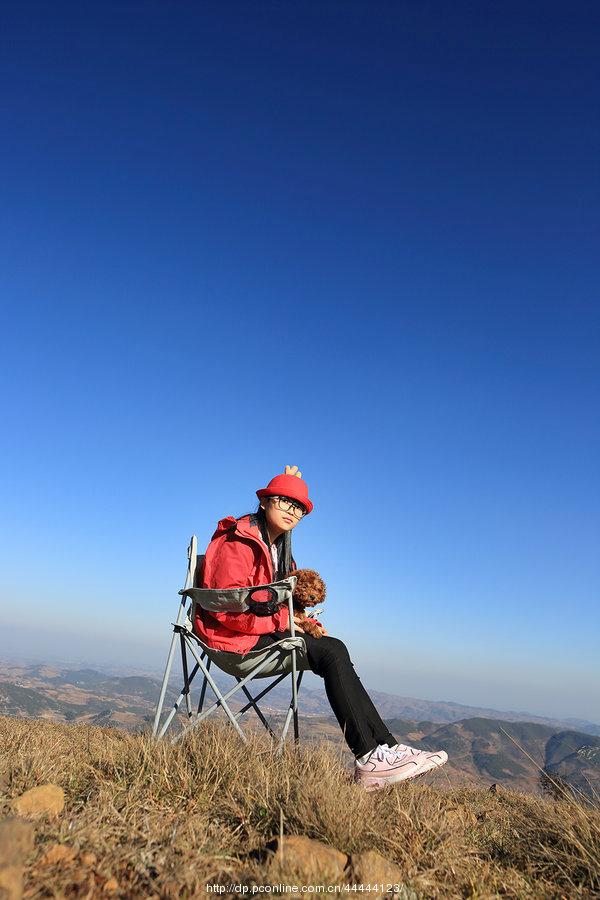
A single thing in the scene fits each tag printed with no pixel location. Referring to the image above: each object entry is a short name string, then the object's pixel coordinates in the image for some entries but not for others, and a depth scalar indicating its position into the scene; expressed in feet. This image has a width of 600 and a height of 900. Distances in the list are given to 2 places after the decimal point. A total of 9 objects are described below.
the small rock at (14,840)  5.45
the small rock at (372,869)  6.60
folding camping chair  12.67
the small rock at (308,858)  6.35
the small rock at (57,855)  6.29
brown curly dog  14.66
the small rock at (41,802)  7.79
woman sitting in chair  11.66
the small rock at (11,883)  5.16
